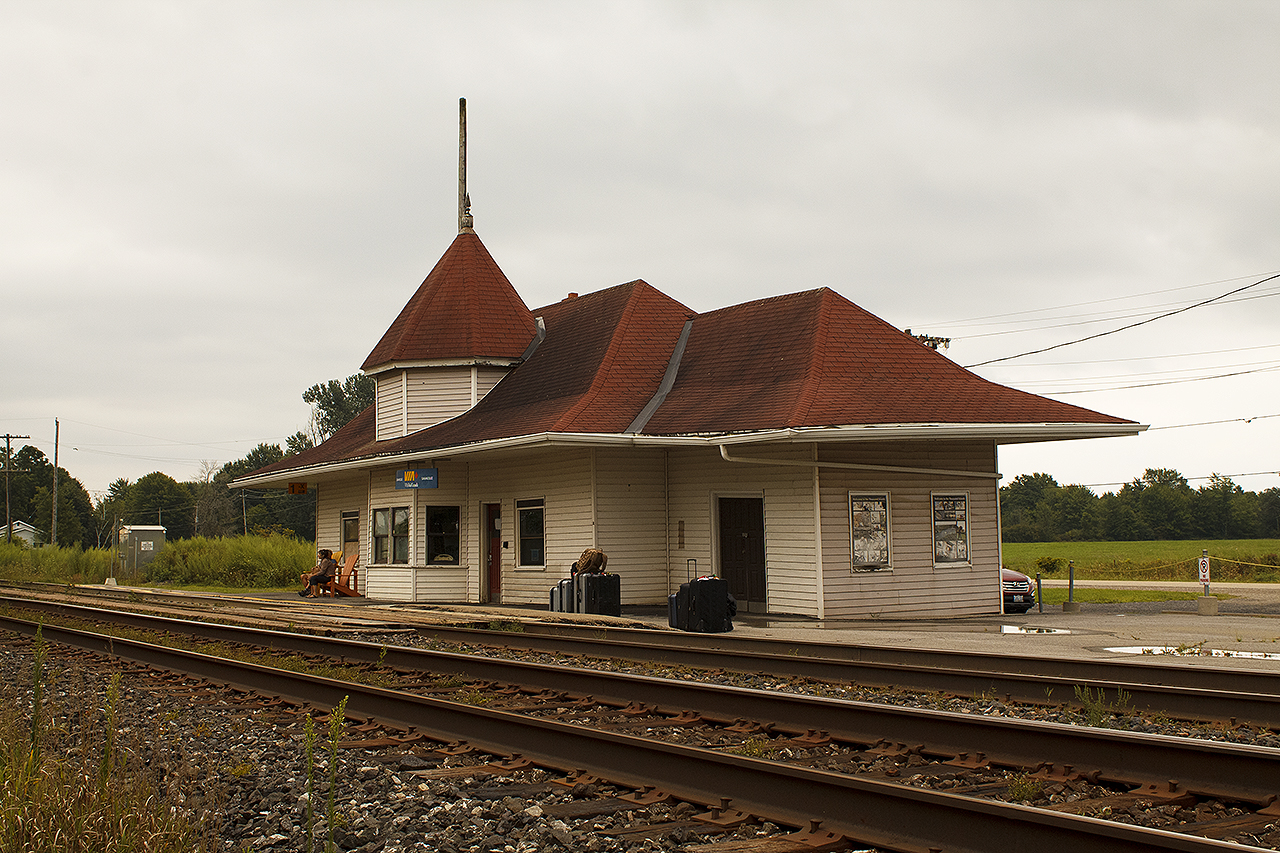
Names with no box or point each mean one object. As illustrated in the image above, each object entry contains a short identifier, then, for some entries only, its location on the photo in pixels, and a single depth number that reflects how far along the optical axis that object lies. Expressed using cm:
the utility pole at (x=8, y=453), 7500
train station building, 1842
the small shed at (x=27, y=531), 11092
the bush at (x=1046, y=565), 2468
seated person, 2750
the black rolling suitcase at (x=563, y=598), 1953
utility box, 4369
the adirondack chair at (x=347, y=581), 2816
